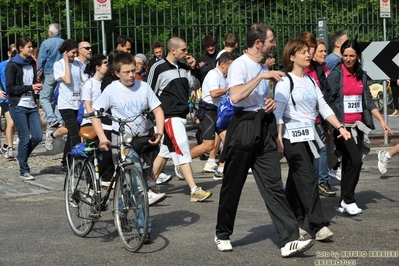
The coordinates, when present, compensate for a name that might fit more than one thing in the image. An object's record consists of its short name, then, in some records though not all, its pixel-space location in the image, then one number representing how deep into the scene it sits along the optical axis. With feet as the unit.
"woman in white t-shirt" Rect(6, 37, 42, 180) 40.63
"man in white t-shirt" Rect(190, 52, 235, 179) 40.45
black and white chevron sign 48.37
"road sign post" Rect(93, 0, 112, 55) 51.52
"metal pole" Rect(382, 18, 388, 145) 53.52
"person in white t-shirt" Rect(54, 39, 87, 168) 42.45
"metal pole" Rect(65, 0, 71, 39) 55.21
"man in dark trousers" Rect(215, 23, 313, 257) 24.93
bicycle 25.62
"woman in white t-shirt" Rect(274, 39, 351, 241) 26.73
